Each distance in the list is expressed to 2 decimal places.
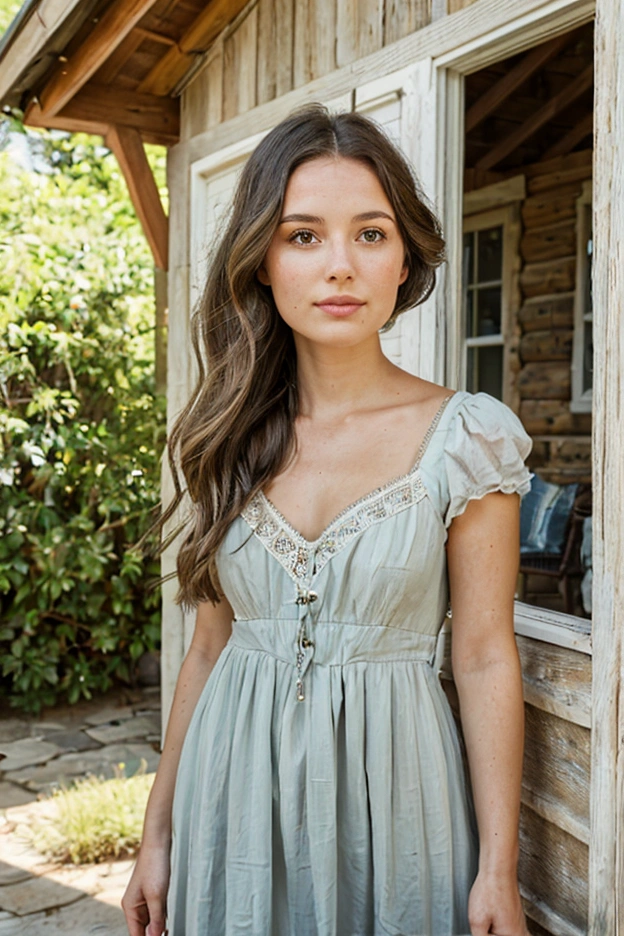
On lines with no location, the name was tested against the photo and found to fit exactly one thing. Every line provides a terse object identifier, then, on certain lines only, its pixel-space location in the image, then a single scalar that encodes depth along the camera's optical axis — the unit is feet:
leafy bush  19.90
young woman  4.99
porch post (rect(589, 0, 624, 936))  4.48
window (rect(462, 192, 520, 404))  21.49
